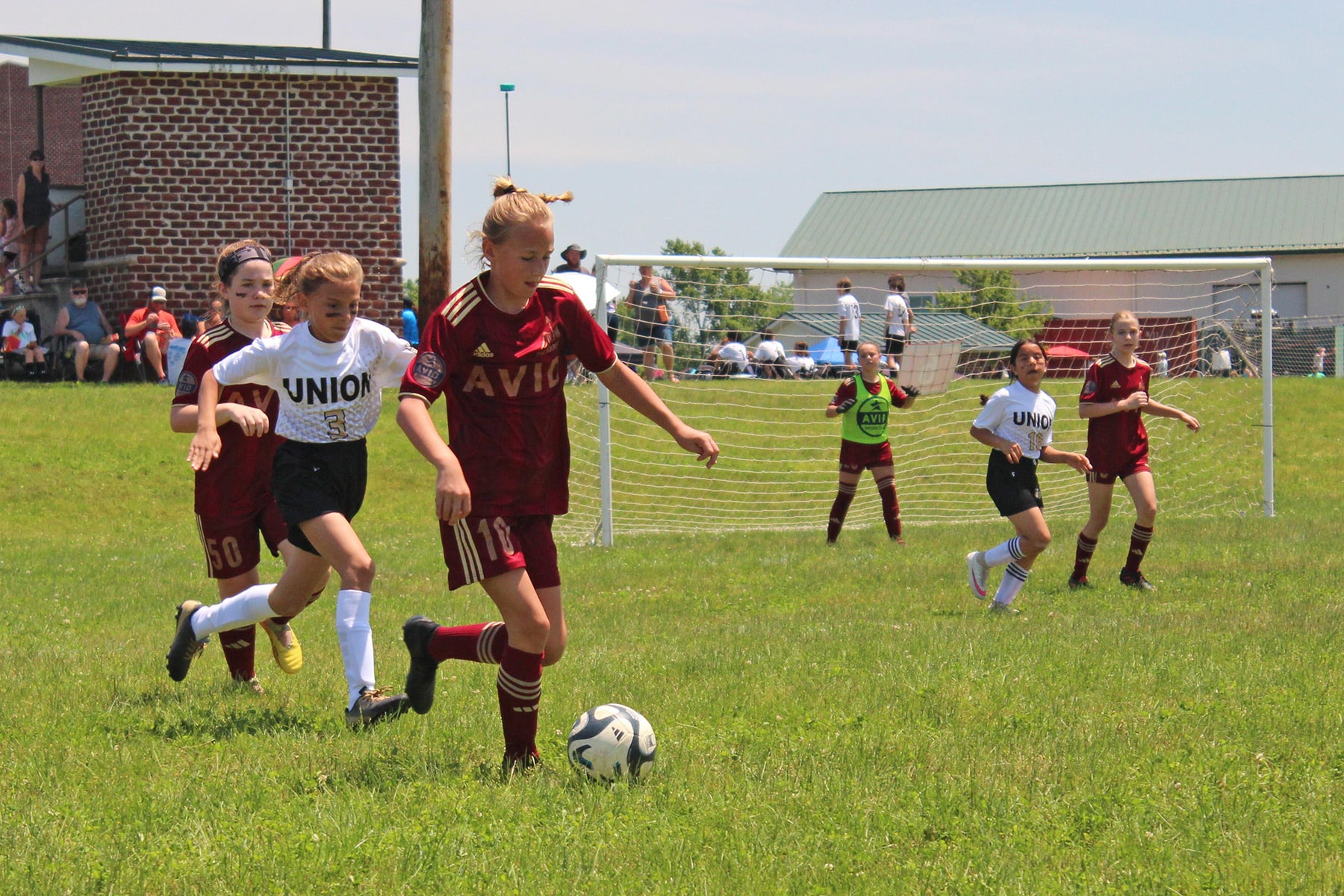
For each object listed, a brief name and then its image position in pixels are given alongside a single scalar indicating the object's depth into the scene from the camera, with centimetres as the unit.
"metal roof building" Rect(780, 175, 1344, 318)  6128
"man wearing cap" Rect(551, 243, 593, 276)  2309
